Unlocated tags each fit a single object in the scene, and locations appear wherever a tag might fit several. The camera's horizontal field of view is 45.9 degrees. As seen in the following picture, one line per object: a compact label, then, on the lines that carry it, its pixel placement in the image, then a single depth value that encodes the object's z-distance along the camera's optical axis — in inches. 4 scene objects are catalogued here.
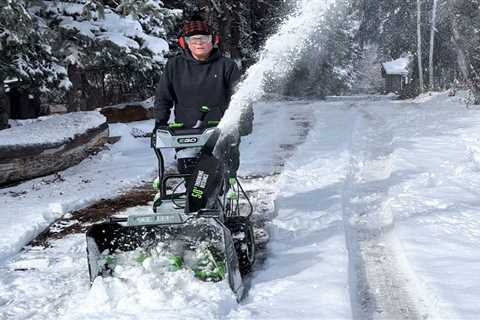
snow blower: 172.6
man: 207.2
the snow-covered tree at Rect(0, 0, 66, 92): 372.5
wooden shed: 2082.9
